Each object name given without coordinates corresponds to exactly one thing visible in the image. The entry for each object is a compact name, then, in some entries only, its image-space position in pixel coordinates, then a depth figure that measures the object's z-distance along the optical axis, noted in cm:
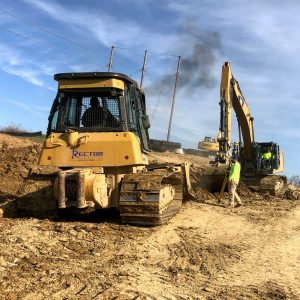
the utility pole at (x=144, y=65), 3140
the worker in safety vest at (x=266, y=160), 1335
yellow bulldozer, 623
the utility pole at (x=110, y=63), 2879
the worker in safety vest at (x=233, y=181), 1007
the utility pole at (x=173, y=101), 3393
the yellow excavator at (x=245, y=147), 1149
